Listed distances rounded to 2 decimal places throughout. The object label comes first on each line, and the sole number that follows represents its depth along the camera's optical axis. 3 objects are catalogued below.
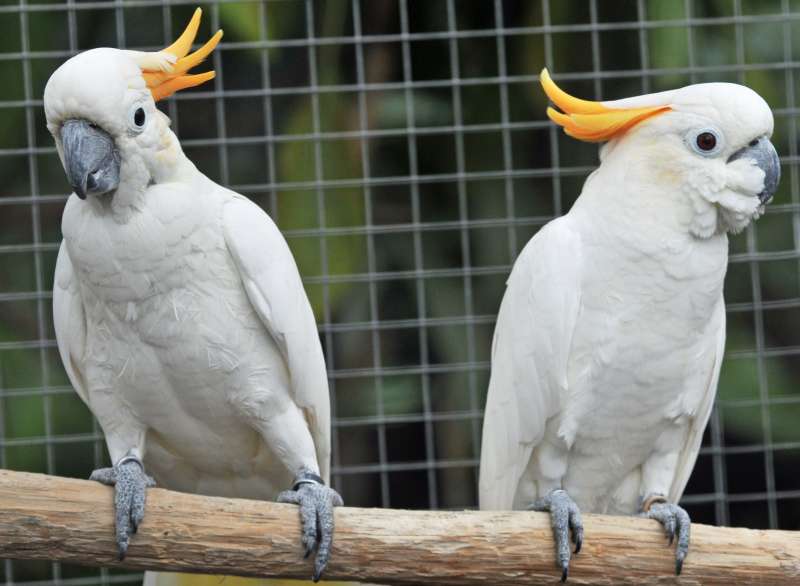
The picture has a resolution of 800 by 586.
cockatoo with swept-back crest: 4.39
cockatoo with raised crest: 4.34
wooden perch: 4.33
